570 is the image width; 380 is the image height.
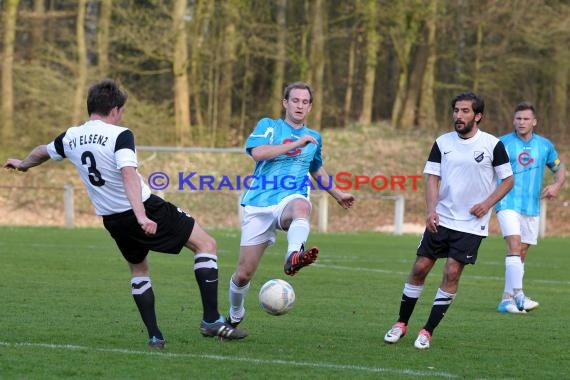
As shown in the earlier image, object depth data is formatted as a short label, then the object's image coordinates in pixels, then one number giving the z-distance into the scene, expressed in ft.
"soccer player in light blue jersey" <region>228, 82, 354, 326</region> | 54.24
